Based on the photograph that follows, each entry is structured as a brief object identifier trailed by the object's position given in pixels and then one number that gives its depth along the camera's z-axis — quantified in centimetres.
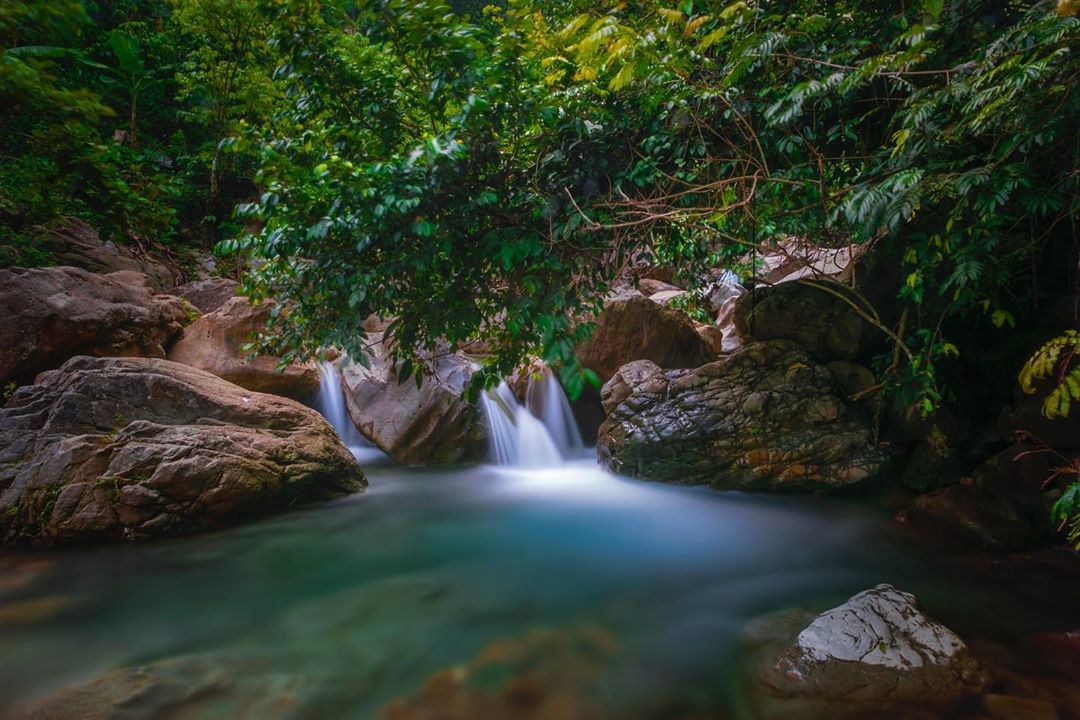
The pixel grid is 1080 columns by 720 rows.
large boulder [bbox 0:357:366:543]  419
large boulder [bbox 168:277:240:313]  995
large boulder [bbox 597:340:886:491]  565
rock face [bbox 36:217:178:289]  900
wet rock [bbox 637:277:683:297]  1398
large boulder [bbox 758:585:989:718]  237
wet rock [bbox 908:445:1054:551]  407
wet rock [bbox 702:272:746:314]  1379
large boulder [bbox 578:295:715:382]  855
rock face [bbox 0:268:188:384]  624
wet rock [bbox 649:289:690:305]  1190
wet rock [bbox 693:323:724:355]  1009
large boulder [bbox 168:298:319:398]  778
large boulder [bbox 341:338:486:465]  768
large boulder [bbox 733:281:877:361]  616
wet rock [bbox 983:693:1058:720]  230
